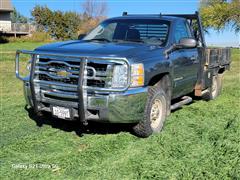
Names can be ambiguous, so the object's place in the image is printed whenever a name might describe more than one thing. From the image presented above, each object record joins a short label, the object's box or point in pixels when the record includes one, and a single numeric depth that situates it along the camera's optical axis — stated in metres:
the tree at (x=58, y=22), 33.10
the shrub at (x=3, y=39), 27.64
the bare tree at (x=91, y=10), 42.56
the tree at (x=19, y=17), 48.38
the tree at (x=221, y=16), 23.88
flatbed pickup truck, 3.19
